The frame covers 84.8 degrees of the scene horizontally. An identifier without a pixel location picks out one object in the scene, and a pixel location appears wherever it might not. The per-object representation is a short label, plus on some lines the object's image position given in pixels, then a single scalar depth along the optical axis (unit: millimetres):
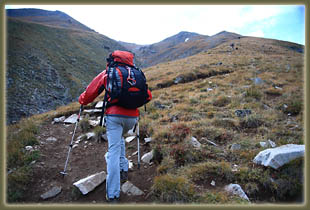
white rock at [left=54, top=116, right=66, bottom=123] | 8764
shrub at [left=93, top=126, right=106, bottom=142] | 6652
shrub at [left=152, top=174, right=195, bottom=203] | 3469
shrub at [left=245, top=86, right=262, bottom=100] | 9719
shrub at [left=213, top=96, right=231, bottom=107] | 9202
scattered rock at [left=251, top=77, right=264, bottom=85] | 12092
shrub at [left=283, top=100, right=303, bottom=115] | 7594
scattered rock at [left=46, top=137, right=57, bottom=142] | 6723
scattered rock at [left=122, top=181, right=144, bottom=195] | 3883
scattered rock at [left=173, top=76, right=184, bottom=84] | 16875
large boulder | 4032
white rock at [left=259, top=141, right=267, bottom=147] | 5123
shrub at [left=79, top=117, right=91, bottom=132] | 7551
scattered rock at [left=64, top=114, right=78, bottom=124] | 8734
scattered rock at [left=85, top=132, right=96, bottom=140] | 6845
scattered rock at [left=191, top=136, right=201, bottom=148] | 5229
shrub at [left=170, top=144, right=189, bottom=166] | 4693
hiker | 3555
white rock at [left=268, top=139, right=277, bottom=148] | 5054
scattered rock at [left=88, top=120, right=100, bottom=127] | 7750
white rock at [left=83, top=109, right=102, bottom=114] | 9282
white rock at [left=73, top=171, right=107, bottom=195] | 3933
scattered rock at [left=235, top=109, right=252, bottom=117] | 7464
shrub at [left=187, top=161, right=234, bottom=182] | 4051
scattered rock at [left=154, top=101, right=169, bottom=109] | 9655
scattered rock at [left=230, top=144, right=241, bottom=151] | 5117
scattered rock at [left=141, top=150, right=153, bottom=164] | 5133
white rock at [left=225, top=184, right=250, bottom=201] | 3504
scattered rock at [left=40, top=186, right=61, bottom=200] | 3973
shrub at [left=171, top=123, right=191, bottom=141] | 5820
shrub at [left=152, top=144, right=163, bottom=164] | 4998
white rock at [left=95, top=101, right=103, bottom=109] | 9883
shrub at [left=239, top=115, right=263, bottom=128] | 6641
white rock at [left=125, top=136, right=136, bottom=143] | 6518
